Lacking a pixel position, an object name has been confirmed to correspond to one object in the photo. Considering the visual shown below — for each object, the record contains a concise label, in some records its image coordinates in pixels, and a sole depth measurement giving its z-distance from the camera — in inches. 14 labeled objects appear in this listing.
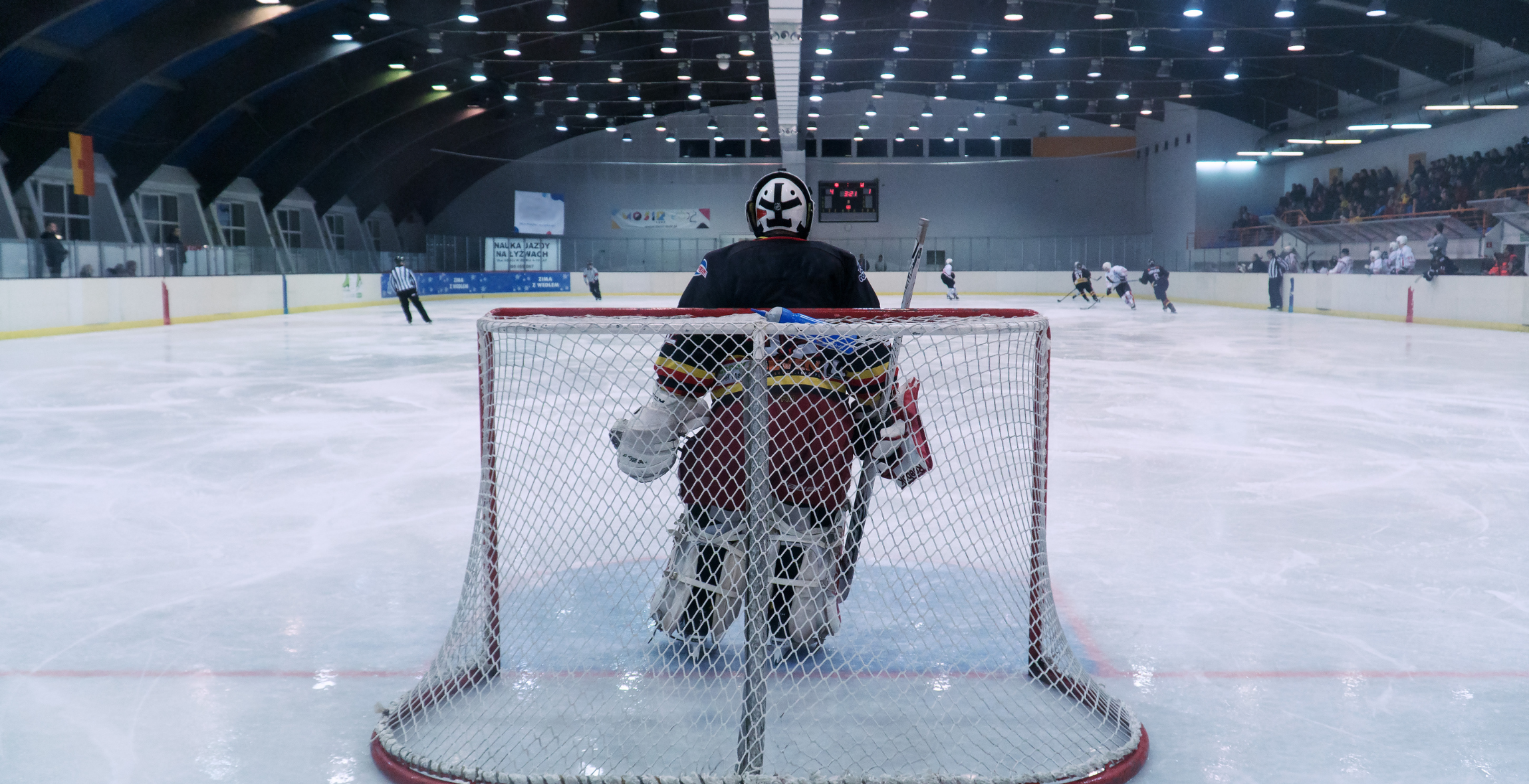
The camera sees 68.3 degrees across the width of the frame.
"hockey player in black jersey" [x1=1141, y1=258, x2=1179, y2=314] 964.6
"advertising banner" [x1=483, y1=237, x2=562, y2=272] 1473.9
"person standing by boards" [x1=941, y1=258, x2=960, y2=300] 1189.1
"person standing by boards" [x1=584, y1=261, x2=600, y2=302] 1284.4
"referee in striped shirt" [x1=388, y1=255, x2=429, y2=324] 762.8
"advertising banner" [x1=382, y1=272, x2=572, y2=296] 1342.3
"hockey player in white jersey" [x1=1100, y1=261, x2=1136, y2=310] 1019.9
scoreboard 1195.9
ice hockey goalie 110.0
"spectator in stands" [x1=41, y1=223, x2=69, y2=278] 668.1
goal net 95.9
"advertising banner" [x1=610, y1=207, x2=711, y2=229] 1576.0
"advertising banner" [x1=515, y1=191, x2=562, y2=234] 1515.7
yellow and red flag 813.2
